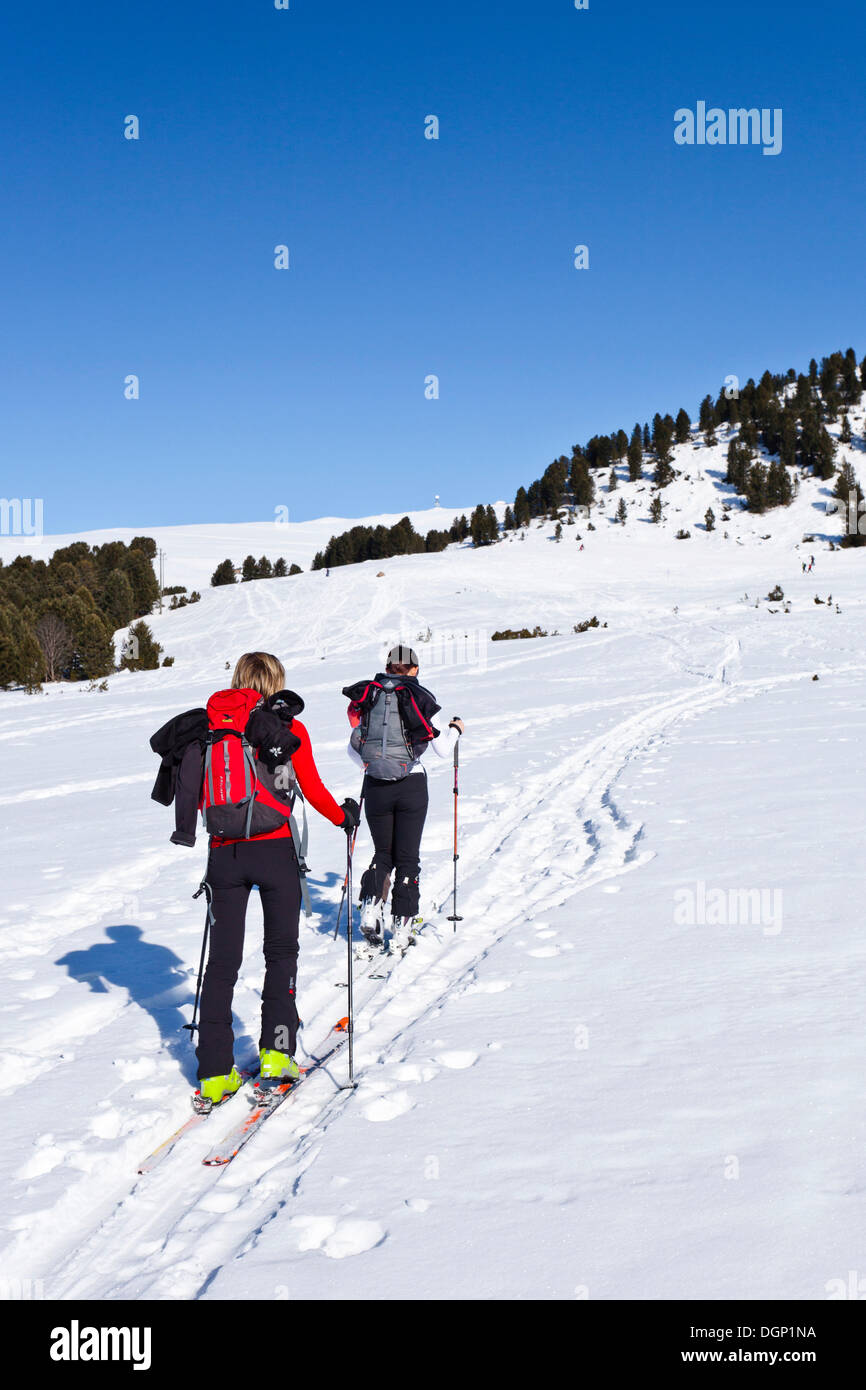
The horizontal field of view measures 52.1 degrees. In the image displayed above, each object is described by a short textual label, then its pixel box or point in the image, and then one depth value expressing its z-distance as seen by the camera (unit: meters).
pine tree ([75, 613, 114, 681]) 51.81
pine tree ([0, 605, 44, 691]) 48.22
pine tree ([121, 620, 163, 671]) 41.44
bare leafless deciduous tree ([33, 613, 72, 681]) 56.28
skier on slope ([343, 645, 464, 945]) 5.82
